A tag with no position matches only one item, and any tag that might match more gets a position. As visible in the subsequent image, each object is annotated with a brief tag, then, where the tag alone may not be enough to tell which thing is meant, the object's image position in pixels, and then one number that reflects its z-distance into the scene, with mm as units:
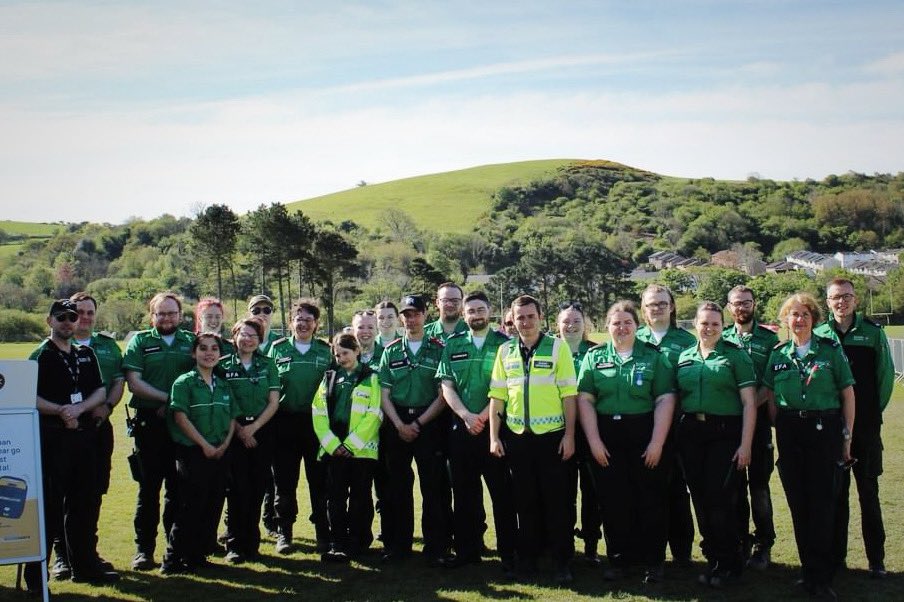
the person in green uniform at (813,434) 5773
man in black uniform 6156
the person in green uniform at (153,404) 6891
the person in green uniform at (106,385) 6527
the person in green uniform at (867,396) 6250
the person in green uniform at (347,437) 6895
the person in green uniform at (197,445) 6535
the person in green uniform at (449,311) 7148
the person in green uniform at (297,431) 7383
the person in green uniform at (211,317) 7422
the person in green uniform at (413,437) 6898
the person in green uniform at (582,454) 6762
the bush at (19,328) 58531
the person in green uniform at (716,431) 5926
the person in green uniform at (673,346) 6578
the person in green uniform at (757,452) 6488
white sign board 5602
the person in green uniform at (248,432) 6957
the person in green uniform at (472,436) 6582
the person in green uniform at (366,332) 7777
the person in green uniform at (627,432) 6082
